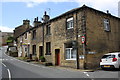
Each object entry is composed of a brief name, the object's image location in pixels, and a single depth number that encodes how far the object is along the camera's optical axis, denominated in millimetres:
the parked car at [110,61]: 7240
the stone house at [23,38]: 17025
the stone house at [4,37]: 49711
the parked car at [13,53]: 21378
